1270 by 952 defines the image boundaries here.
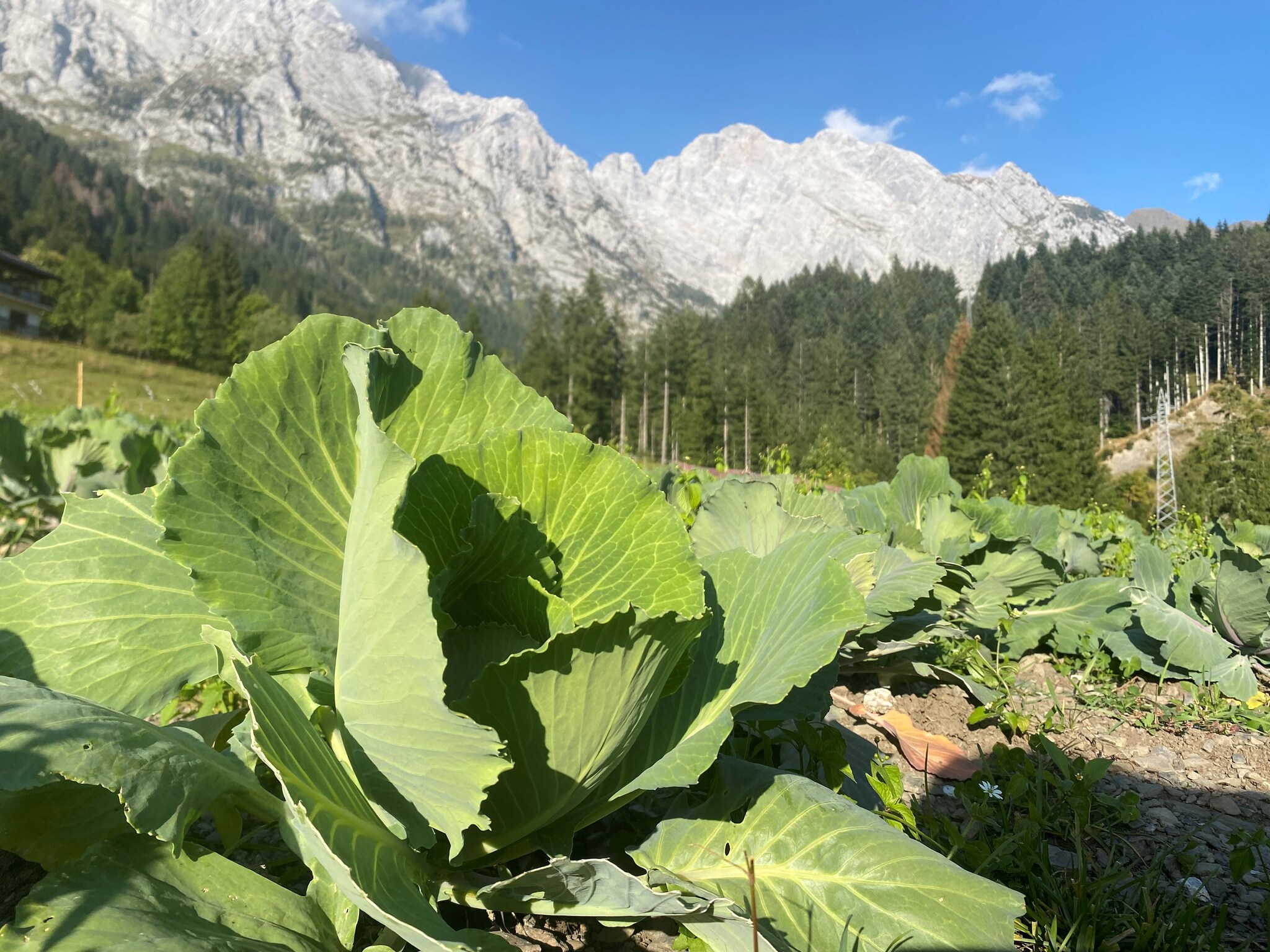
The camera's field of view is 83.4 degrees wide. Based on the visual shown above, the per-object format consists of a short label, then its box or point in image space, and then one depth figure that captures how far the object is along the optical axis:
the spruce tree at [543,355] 58.06
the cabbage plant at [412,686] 0.88
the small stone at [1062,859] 1.69
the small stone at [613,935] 1.29
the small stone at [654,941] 1.27
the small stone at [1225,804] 2.02
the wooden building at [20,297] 49.94
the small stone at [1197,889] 1.57
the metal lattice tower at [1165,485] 27.72
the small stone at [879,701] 2.71
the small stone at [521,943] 1.23
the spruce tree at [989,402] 48.19
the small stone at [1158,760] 2.30
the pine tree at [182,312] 59.38
